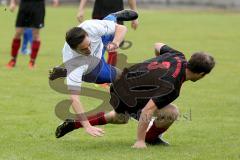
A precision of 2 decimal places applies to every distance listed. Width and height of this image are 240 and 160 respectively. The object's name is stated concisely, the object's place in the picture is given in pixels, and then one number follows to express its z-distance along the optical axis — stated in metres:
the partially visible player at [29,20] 28.25
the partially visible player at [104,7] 25.09
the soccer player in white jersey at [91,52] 13.99
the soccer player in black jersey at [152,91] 14.02
